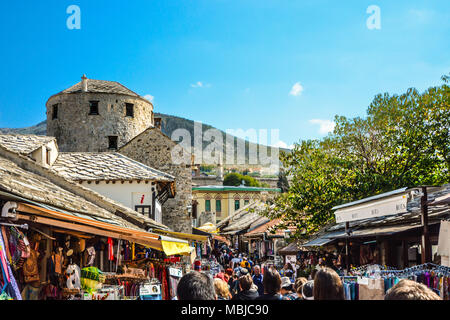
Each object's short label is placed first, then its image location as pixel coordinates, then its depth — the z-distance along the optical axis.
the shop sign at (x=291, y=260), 16.60
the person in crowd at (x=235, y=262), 20.40
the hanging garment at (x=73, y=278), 8.48
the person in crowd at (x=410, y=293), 3.04
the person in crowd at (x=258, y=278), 11.22
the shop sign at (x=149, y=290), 8.16
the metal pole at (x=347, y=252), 11.39
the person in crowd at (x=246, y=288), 6.73
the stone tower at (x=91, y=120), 38.81
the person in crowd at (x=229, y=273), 12.96
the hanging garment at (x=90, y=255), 10.32
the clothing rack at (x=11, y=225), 6.05
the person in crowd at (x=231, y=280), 11.36
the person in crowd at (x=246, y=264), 17.36
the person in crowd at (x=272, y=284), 5.46
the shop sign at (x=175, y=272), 11.20
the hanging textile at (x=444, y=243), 7.48
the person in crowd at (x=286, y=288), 8.23
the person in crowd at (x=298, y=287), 7.33
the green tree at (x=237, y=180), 102.31
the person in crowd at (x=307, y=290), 5.98
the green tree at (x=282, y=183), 96.43
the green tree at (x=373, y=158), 17.25
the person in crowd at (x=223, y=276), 11.47
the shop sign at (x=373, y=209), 8.17
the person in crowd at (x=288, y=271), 15.51
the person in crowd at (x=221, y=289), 6.46
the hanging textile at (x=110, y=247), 9.83
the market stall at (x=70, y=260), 6.48
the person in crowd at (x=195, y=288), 3.93
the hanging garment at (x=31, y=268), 7.37
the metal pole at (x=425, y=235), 8.00
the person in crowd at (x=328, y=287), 3.96
